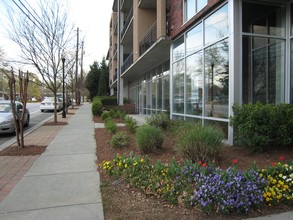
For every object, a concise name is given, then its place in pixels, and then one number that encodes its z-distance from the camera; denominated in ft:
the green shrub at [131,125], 34.26
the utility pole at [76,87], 74.56
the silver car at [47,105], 94.55
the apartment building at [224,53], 25.38
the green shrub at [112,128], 33.47
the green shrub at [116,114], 54.42
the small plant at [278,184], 13.23
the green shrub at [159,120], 33.53
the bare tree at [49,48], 47.58
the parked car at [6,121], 38.24
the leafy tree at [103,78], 166.46
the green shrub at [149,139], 22.40
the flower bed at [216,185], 12.56
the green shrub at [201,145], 18.39
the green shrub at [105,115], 52.61
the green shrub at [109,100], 92.97
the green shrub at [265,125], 20.27
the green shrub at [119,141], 25.67
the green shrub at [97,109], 62.80
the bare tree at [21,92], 27.02
